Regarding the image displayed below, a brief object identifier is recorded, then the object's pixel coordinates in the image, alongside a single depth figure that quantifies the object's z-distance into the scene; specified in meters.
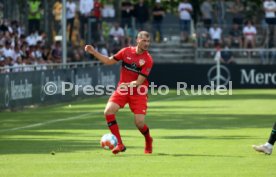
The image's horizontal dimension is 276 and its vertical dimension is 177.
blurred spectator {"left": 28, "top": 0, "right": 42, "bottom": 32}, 54.47
